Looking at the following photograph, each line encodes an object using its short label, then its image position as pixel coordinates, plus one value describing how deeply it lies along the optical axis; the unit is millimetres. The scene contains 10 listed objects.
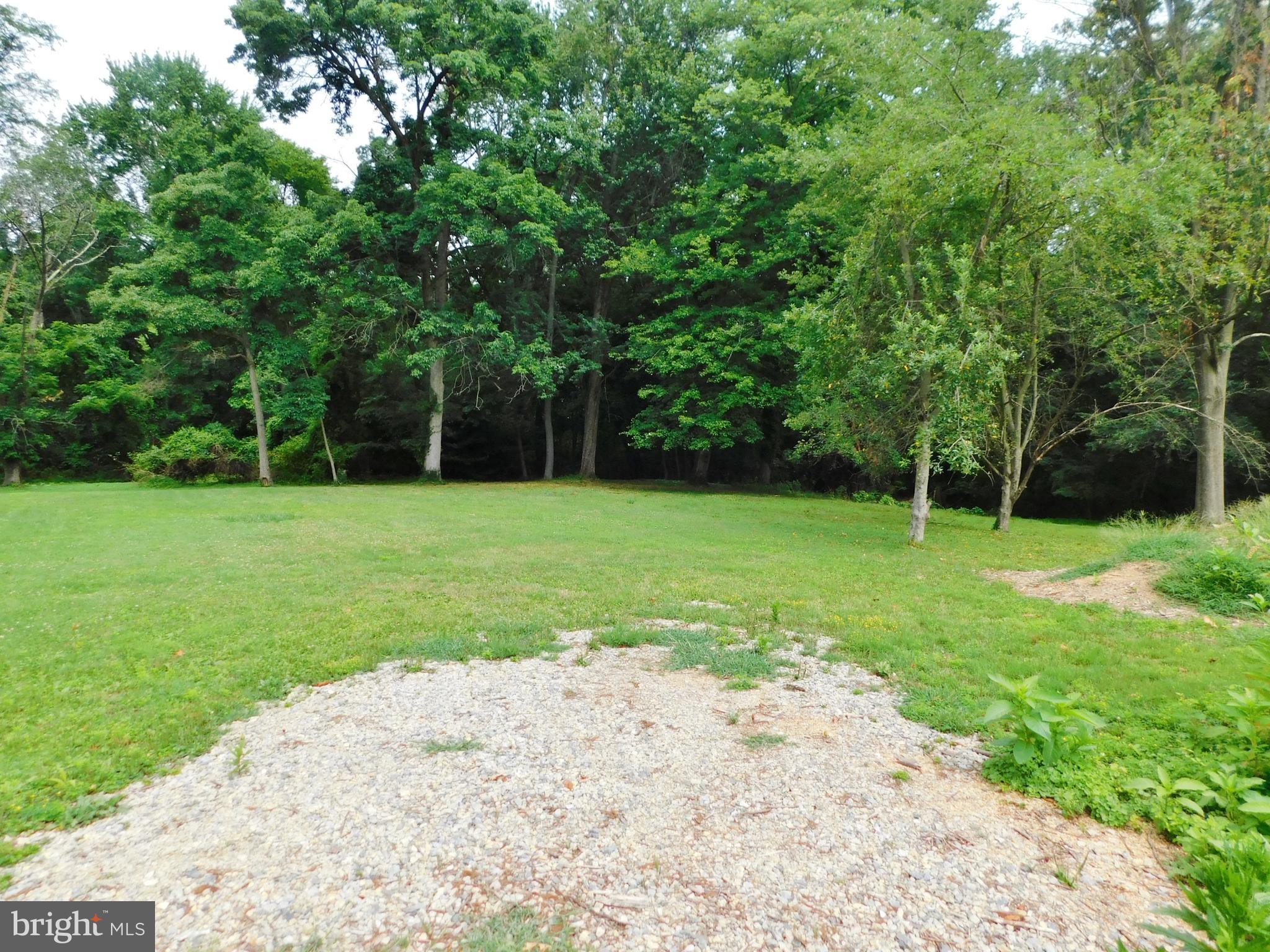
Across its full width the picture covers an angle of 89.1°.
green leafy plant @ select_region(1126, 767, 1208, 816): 2900
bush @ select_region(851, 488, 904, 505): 23375
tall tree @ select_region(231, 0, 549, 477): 20672
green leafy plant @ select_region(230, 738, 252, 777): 3643
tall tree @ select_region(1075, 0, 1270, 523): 11883
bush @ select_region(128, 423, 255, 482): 21672
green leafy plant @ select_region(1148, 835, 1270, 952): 1929
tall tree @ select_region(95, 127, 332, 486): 21250
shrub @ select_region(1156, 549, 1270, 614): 6922
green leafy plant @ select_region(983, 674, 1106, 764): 3383
